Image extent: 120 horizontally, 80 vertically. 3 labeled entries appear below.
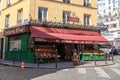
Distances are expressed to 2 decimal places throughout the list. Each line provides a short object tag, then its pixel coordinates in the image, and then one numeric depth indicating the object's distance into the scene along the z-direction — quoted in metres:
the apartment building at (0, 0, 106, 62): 10.15
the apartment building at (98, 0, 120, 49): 32.92
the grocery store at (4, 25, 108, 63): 9.86
